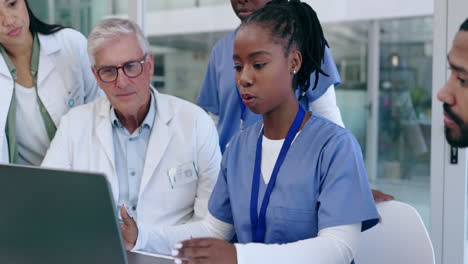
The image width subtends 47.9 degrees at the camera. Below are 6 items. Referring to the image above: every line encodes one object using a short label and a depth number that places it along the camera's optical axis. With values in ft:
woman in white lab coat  6.43
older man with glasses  5.68
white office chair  4.32
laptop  2.84
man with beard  3.46
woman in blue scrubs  4.10
